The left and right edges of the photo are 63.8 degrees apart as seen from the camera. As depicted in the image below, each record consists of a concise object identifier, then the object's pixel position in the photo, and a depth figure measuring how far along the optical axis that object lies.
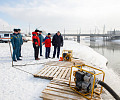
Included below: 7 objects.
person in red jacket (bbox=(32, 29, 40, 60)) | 6.39
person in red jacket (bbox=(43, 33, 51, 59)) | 7.19
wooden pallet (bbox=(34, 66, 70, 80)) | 4.07
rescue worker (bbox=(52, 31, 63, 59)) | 7.15
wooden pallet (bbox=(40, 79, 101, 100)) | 2.68
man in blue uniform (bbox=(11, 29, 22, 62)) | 6.08
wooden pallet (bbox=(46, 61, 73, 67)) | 5.57
